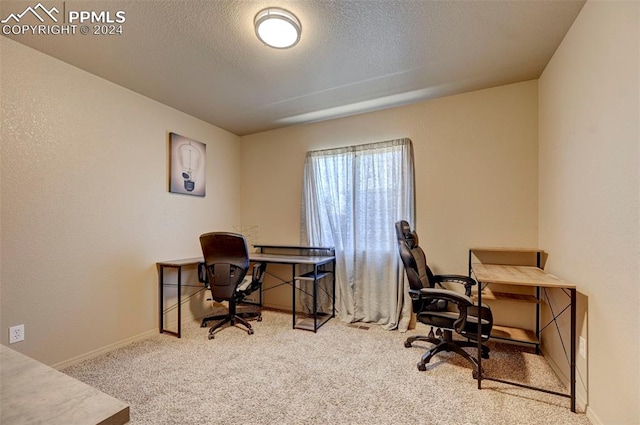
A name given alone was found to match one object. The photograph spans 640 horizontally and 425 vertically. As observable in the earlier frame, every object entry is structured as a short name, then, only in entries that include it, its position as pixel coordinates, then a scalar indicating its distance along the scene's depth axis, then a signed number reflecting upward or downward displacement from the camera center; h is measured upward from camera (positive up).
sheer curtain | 3.20 -0.05
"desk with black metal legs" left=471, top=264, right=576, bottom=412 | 1.76 -0.47
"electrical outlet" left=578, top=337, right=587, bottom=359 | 1.74 -0.84
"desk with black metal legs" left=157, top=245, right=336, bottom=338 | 3.05 -0.56
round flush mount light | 1.82 +1.25
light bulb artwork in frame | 3.31 +0.58
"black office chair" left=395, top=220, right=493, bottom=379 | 2.11 -0.76
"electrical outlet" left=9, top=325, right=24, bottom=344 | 2.06 -0.87
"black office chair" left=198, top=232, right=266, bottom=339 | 2.88 -0.52
